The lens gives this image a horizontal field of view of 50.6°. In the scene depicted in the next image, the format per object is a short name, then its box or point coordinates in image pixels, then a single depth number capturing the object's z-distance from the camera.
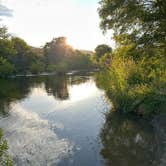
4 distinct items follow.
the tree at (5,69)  43.90
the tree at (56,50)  66.69
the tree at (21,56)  55.34
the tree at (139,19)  11.56
